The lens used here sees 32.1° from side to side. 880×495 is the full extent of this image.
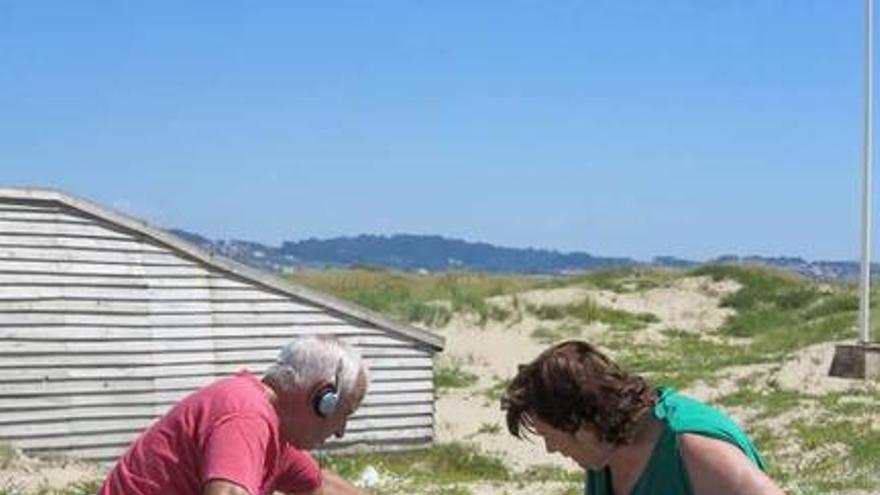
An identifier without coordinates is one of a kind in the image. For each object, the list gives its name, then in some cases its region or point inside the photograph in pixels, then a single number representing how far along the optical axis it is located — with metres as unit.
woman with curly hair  3.17
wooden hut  14.34
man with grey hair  3.44
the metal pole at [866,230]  23.75
